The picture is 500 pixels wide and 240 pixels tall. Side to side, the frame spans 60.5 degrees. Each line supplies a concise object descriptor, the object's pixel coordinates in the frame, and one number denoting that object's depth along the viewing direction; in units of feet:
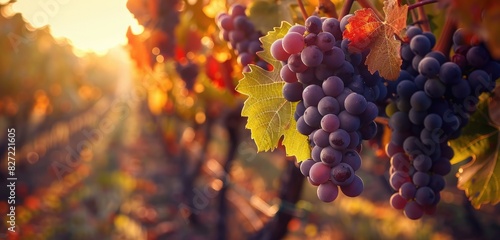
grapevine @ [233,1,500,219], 2.88
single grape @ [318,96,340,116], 2.89
